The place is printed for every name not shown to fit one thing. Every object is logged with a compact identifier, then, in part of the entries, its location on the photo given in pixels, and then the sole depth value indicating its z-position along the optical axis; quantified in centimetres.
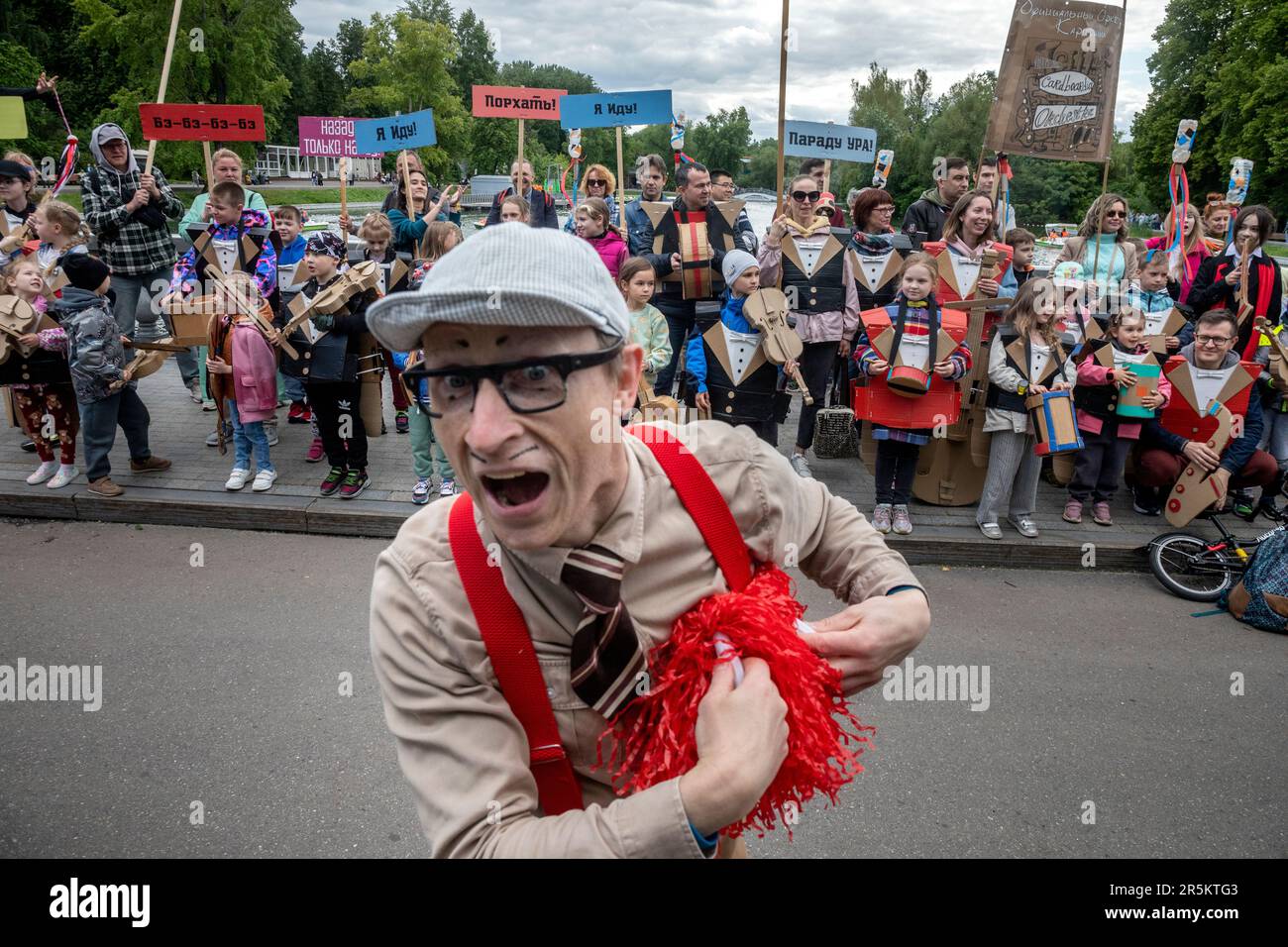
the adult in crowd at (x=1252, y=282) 743
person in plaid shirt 744
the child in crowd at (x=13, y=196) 852
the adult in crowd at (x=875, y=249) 717
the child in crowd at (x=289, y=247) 689
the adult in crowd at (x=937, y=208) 867
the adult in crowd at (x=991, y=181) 776
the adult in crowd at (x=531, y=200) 836
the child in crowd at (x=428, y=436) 631
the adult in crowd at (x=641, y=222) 845
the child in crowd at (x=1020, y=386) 611
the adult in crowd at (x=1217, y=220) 885
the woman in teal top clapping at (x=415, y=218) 785
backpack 508
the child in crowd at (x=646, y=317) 620
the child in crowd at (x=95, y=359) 624
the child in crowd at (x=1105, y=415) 637
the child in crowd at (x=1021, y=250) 758
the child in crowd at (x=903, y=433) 609
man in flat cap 118
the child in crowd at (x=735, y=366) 638
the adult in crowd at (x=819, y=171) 921
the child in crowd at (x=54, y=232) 695
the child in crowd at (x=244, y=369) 642
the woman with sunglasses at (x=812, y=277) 689
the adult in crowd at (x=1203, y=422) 621
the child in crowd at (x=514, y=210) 747
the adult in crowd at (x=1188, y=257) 828
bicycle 557
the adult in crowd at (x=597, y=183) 999
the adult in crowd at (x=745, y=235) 777
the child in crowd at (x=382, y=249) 705
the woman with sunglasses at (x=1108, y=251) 741
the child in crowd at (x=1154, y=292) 711
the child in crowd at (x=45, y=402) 643
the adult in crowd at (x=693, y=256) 746
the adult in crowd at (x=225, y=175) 762
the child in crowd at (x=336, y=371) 625
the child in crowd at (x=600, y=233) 786
